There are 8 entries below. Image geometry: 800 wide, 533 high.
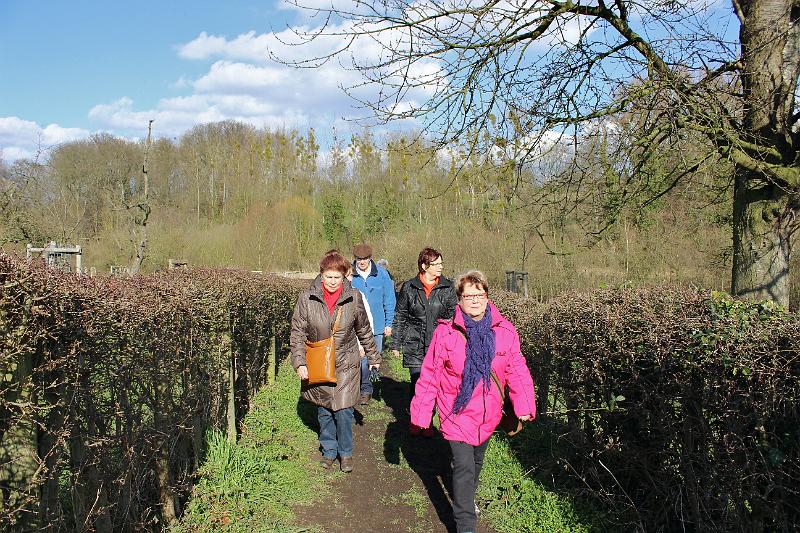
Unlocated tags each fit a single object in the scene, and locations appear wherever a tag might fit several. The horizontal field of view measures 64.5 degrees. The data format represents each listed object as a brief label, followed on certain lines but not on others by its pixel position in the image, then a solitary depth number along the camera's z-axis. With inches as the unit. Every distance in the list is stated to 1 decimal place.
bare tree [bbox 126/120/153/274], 727.1
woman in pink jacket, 166.1
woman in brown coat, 223.9
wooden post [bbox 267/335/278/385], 354.6
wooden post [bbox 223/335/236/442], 231.3
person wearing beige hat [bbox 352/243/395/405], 325.4
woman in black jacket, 269.1
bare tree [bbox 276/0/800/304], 261.1
